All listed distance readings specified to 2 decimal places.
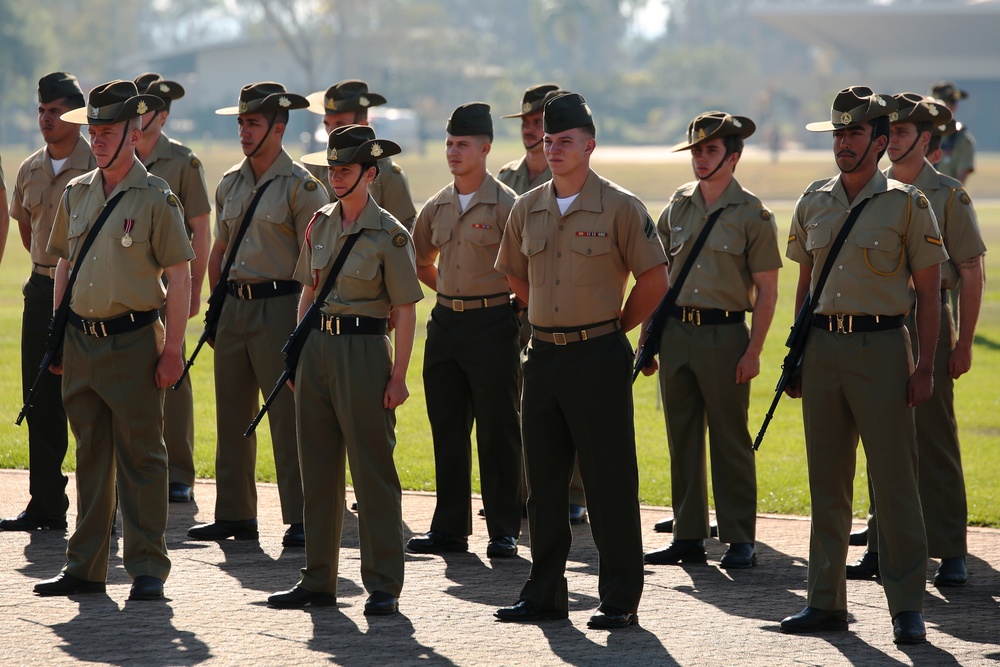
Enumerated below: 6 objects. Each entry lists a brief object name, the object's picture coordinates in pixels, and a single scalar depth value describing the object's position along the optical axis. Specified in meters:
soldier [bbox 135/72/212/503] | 16.31
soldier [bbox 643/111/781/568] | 14.79
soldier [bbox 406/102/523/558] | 15.18
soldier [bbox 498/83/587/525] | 16.84
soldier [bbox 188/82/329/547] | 15.34
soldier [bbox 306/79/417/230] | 16.94
